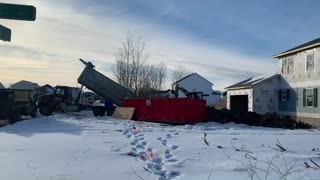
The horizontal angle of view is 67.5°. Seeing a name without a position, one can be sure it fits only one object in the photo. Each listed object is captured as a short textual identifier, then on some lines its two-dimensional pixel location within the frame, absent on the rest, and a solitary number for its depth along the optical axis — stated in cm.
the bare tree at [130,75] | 3213
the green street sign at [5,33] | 428
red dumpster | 1465
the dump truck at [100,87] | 2018
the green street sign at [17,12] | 393
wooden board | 1635
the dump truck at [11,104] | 1374
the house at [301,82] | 1647
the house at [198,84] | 5320
